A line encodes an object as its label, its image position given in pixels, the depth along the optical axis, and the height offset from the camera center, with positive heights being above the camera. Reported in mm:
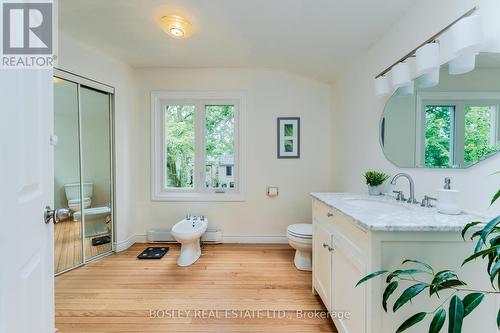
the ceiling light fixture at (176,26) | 2047 +1229
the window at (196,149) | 3264 +178
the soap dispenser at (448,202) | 1265 -217
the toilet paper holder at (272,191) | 3227 -402
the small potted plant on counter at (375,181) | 1966 -161
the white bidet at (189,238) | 2559 -838
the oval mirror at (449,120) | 1226 +259
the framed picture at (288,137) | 3250 +340
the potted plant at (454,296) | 617 -391
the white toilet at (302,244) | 2396 -846
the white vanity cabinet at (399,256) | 1068 -445
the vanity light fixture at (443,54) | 1166 +614
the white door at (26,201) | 686 -134
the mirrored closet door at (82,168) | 2393 -76
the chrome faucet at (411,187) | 1635 -177
